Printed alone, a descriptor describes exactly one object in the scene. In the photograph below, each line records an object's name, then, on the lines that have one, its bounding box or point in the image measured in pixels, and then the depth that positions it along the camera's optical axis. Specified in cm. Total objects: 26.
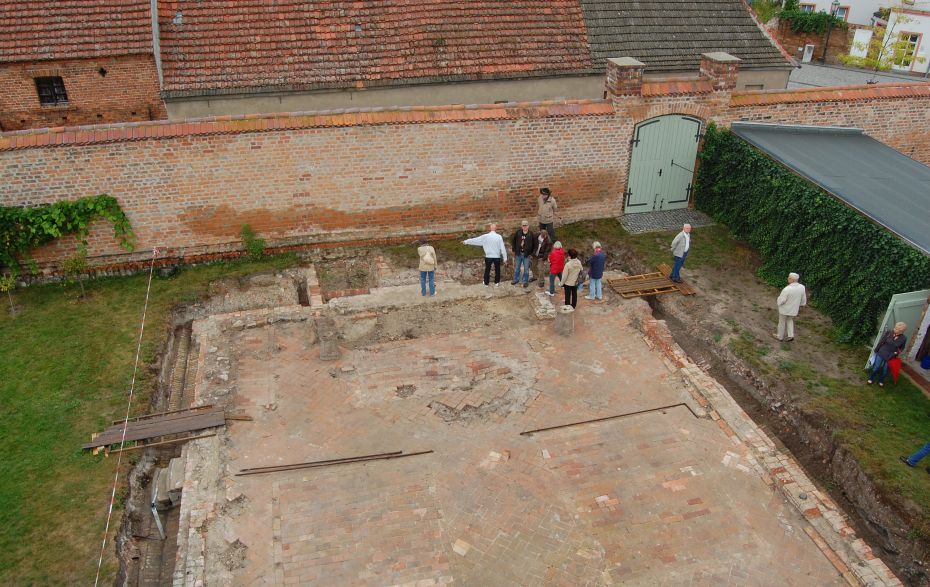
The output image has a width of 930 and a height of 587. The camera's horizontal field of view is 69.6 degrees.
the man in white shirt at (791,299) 1162
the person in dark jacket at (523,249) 1314
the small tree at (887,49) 3253
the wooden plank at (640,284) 1371
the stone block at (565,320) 1212
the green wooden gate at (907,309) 1083
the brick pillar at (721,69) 1489
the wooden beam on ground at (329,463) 941
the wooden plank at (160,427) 993
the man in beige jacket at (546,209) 1433
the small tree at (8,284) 1297
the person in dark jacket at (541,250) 1320
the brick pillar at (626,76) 1455
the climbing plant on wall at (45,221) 1320
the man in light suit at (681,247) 1332
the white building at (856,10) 3778
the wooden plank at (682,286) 1360
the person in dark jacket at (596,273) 1270
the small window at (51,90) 1703
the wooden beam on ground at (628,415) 1014
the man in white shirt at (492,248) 1314
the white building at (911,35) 3281
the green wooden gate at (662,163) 1558
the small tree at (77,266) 1331
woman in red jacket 1280
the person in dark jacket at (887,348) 1049
